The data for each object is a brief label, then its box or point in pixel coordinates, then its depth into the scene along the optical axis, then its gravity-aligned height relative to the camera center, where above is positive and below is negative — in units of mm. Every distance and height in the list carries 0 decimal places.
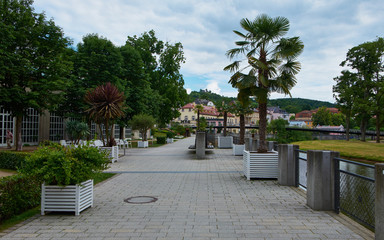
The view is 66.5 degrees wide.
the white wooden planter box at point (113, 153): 14883 -1381
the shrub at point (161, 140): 34978 -1562
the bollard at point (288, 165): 8539 -1084
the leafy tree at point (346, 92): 47156 +6102
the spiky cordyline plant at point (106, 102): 15273 +1313
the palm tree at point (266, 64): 10305 +2348
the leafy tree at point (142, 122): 28828 +469
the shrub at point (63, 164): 5402 -729
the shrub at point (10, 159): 11053 -1284
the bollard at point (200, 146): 16916 -1078
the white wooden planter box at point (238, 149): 19109 -1392
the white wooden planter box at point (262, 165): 9539 -1217
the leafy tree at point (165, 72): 40219 +7799
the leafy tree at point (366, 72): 45406 +9347
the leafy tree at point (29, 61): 15859 +3654
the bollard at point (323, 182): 5875 -1071
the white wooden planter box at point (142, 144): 28484 -1679
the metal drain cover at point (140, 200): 6726 -1717
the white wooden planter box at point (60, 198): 5609 -1384
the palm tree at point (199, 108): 41725 +2841
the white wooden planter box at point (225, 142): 26406 -1304
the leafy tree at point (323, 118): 125125 +4594
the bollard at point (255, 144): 13961 -776
